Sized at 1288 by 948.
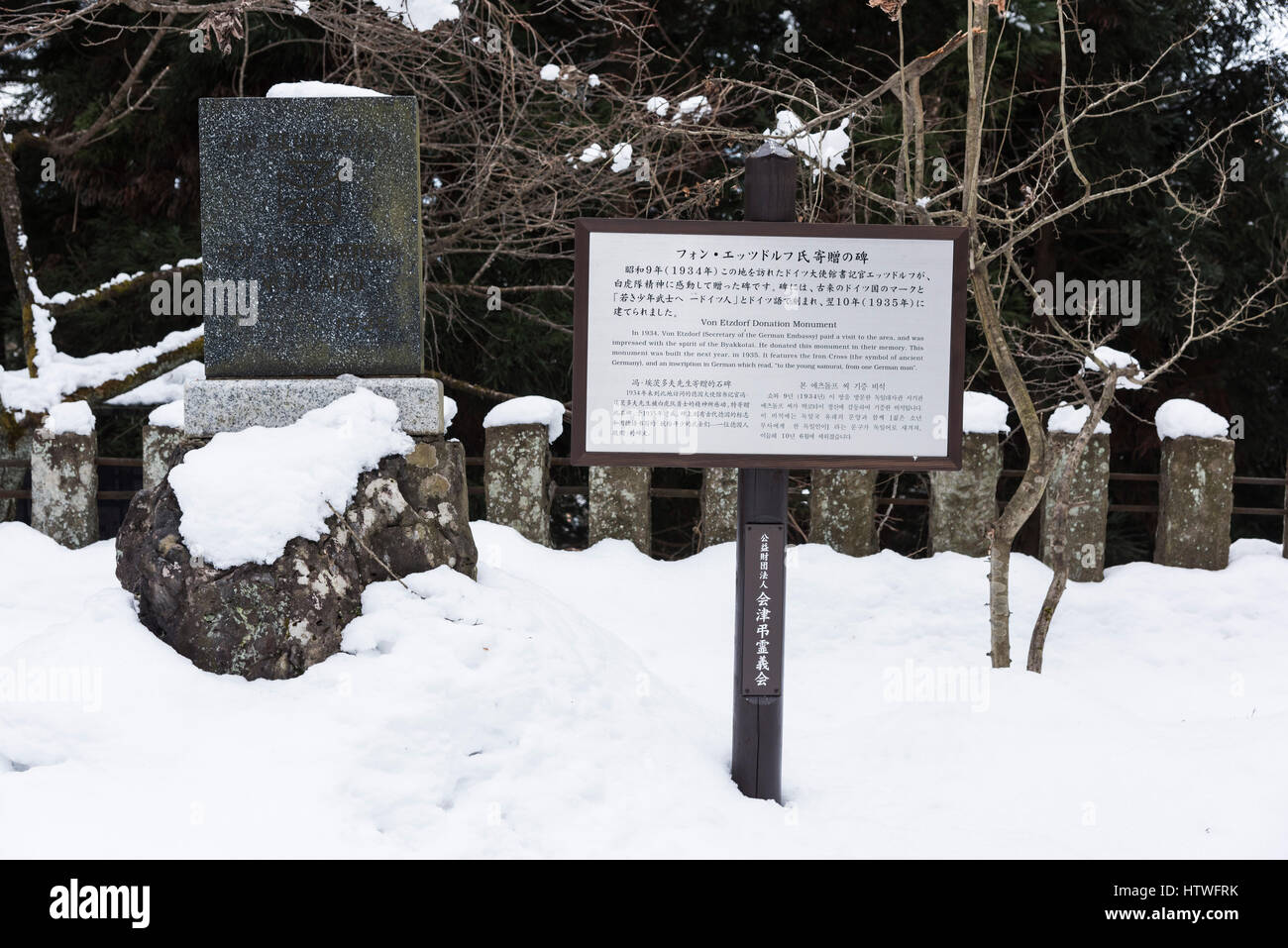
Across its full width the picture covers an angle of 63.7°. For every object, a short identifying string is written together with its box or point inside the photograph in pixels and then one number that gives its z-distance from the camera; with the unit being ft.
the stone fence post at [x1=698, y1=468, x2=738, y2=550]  23.49
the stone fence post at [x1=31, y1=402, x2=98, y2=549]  23.39
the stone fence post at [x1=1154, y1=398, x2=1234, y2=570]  23.44
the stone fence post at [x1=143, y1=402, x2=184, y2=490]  23.00
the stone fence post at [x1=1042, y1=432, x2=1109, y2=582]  23.04
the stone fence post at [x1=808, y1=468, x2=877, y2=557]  23.30
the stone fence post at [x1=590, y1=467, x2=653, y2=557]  23.47
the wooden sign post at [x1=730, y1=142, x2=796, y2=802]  12.30
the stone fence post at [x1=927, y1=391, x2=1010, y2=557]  23.09
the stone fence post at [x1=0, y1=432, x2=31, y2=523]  26.16
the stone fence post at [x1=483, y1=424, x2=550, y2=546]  23.32
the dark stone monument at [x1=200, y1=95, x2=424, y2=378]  14.25
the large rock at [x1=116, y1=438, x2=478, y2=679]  12.34
